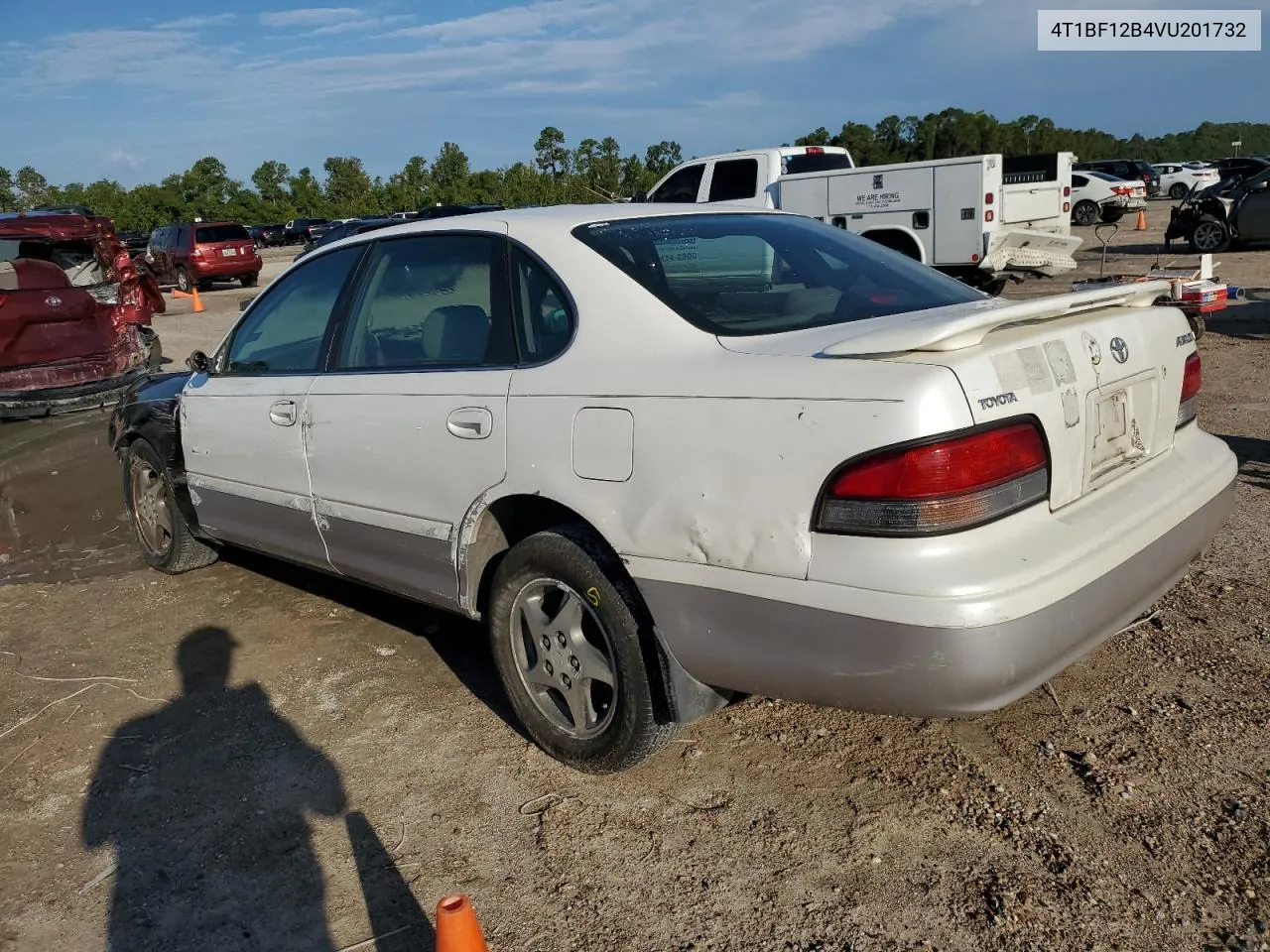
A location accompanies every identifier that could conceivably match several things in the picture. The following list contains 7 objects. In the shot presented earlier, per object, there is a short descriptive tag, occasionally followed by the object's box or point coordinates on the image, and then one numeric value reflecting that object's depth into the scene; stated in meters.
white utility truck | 12.63
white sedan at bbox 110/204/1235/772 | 2.37
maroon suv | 26.59
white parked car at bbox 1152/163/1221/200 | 36.56
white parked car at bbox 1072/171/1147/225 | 27.94
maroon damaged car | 9.91
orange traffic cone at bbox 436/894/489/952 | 2.00
